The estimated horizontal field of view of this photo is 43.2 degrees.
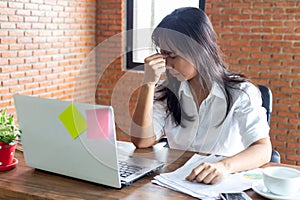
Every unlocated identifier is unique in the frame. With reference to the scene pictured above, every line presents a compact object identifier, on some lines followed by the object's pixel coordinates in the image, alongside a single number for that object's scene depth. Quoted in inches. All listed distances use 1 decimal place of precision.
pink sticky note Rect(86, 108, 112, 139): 41.0
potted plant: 51.2
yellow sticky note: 42.9
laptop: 42.1
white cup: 42.7
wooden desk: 43.6
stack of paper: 44.6
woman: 61.4
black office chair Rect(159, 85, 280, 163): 79.3
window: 160.2
